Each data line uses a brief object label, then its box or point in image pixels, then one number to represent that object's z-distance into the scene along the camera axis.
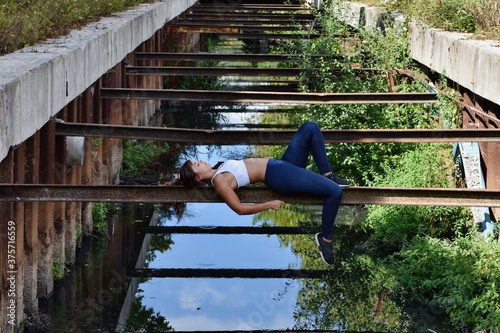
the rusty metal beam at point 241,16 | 24.16
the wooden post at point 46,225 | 10.45
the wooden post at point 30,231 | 9.87
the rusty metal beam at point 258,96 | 13.03
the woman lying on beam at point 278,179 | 8.32
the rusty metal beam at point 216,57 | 16.88
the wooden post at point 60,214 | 11.07
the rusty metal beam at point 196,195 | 8.45
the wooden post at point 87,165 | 12.49
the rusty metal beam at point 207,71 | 15.38
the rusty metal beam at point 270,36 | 20.34
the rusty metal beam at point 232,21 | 22.42
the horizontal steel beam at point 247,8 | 26.73
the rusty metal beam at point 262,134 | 10.25
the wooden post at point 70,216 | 11.54
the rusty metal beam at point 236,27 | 21.75
